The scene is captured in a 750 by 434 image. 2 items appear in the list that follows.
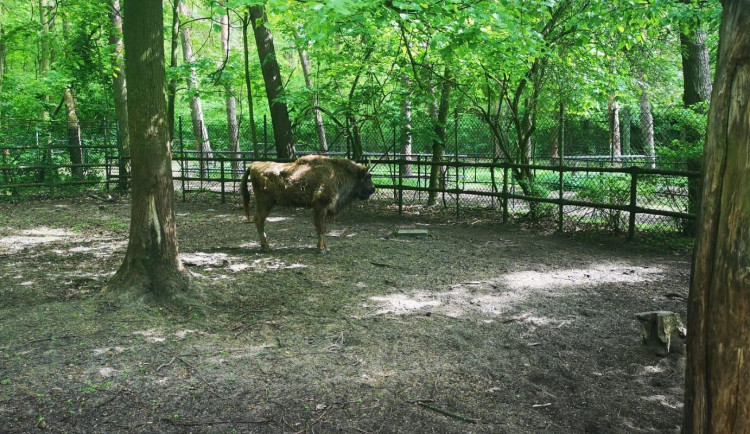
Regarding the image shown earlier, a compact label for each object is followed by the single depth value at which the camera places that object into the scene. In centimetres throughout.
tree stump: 420
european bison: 809
